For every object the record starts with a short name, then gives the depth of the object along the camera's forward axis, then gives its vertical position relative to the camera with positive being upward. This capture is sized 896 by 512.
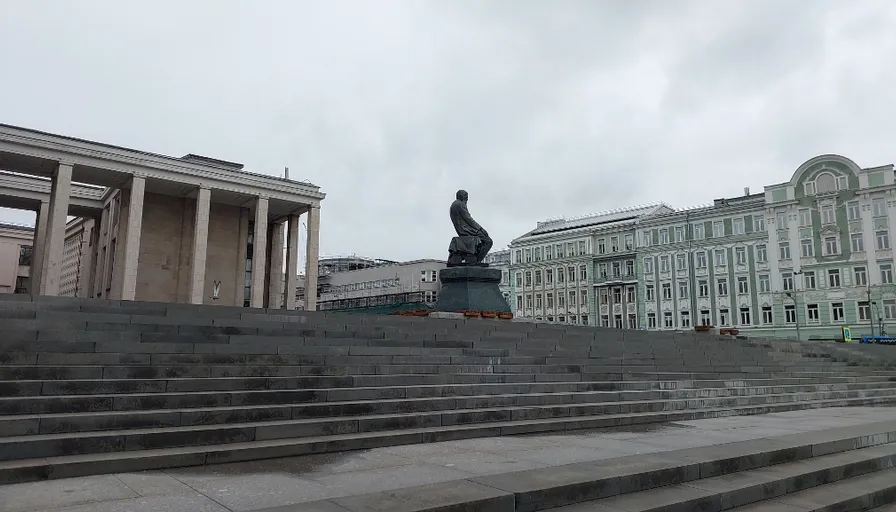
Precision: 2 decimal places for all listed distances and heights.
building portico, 33.19 +8.56
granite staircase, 6.96 -0.60
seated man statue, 23.88 +4.30
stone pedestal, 22.70 +2.20
